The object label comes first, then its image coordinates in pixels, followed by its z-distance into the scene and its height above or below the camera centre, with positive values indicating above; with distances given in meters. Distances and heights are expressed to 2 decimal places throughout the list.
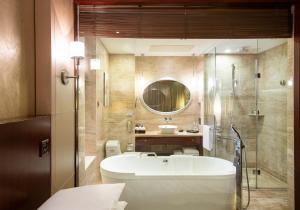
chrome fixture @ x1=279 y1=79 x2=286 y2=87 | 3.65 +0.35
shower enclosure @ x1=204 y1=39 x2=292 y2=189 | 3.91 +0.04
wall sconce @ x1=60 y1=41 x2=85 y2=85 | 1.97 +0.46
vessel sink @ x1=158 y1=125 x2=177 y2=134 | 4.21 -0.45
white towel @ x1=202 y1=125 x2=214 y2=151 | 3.97 -0.57
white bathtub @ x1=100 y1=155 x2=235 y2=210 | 2.67 -0.98
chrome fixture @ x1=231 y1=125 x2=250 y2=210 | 2.84 -0.79
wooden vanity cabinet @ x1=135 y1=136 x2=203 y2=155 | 3.70 -0.65
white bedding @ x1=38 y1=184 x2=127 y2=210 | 1.30 -0.56
